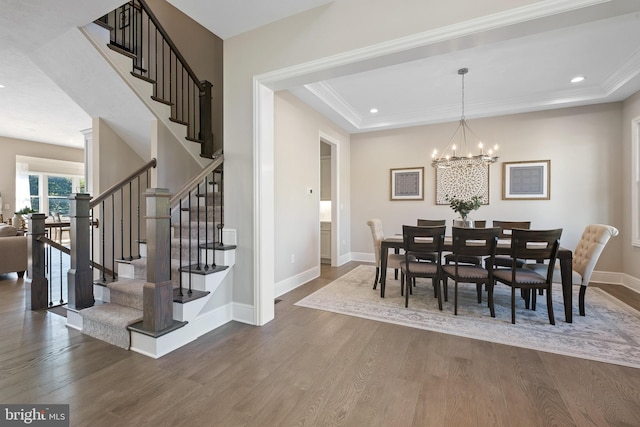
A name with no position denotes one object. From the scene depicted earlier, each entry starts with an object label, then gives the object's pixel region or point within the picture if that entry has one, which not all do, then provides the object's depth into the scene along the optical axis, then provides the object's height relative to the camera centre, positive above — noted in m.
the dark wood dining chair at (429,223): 4.64 -0.24
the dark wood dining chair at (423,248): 3.08 -0.45
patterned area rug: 2.31 -1.15
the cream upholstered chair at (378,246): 3.88 -0.54
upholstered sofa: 4.29 -0.65
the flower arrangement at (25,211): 6.98 +0.01
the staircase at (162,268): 2.23 -0.57
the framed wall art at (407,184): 5.59 +0.53
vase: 3.73 -0.20
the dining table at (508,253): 2.77 -0.57
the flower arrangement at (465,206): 3.67 +0.04
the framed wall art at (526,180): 4.68 +0.49
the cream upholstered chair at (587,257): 2.85 -0.52
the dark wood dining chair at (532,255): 2.69 -0.47
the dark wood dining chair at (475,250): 2.89 -0.45
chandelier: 5.16 +1.27
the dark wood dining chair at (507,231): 3.47 -0.37
